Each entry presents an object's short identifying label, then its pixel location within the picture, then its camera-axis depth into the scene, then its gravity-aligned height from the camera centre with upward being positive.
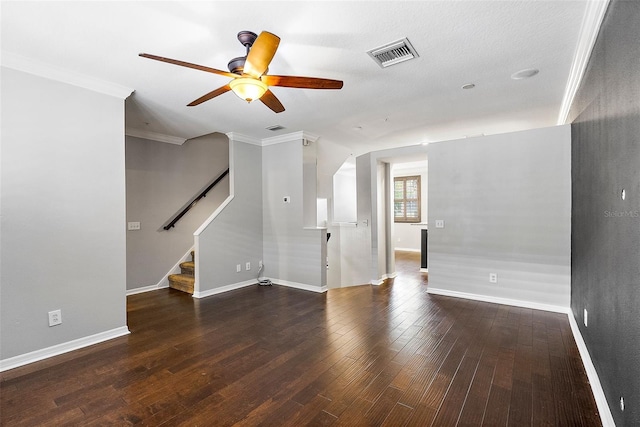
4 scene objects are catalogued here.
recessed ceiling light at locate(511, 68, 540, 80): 2.84 +1.37
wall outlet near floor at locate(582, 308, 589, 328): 2.49 -0.92
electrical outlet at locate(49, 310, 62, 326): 2.71 -0.95
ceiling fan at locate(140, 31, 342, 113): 1.92 +0.97
